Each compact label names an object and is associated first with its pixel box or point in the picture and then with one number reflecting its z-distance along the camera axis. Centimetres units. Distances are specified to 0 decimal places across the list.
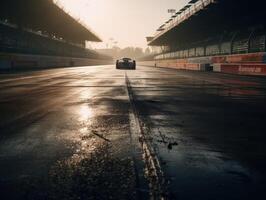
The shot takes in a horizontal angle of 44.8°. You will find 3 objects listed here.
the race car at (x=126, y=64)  4184
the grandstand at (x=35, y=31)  3744
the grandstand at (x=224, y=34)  2806
